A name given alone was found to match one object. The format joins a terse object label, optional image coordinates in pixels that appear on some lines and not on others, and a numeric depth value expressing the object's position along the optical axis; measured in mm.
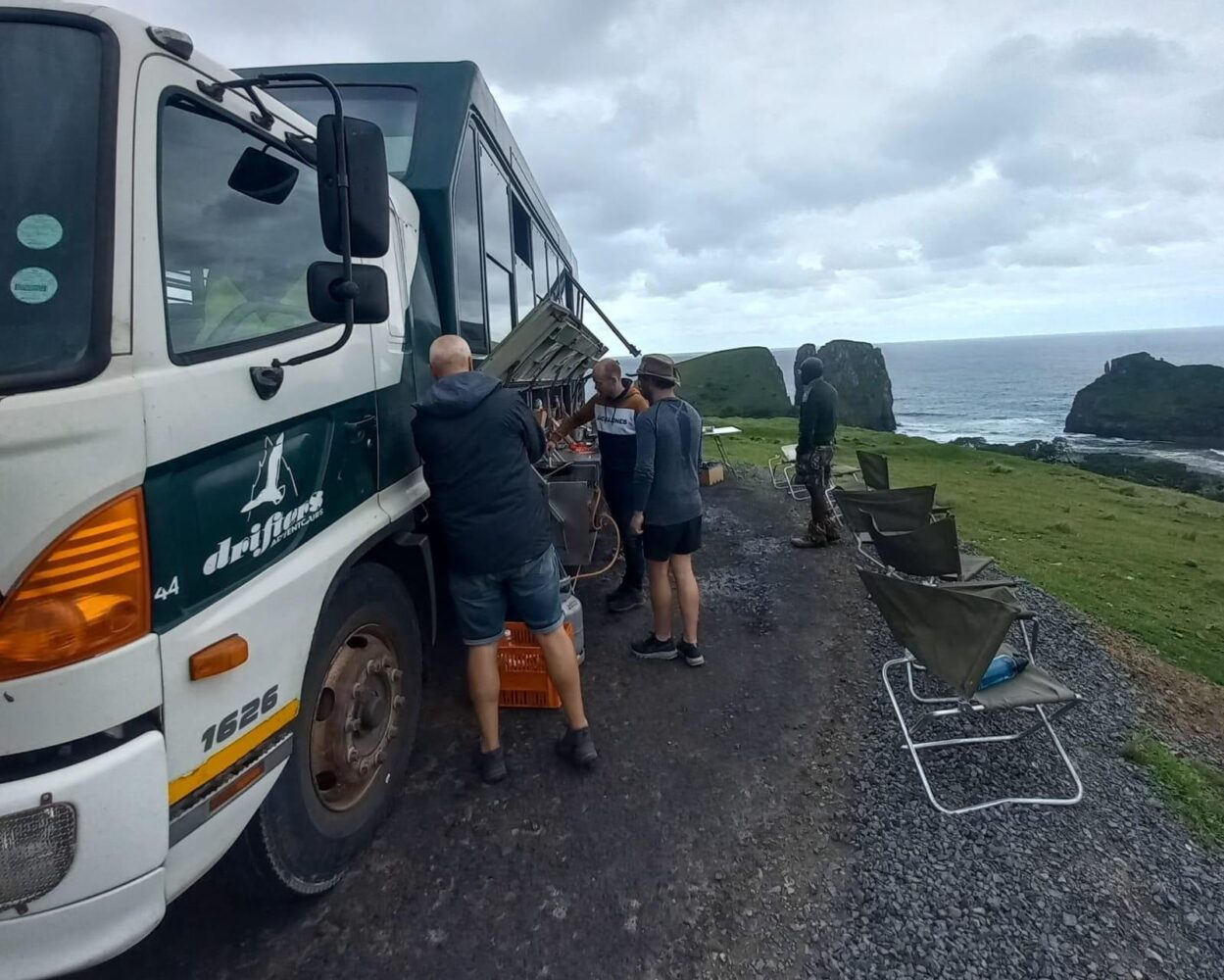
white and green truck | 1471
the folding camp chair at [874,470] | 7434
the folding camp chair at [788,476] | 10312
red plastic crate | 3795
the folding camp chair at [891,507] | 5797
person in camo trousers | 7141
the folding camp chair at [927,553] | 4875
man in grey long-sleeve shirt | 4324
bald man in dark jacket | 2924
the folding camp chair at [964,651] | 3150
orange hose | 5558
